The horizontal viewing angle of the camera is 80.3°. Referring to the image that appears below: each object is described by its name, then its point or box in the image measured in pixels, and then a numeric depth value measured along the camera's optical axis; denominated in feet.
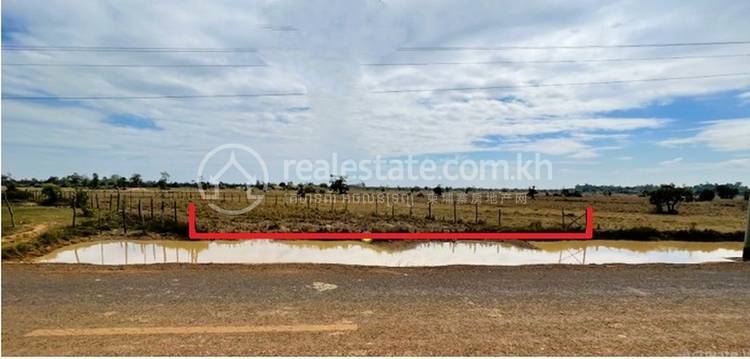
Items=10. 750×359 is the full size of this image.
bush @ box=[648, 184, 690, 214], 154.81
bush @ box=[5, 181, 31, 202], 129.83
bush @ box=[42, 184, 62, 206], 120.57
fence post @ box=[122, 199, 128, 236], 65.18
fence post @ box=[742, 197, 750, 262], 37.09
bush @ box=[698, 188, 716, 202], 257.55
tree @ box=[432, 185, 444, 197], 275.26
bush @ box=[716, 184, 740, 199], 303.89
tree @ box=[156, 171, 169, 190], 317.42
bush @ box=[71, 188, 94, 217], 91.95
